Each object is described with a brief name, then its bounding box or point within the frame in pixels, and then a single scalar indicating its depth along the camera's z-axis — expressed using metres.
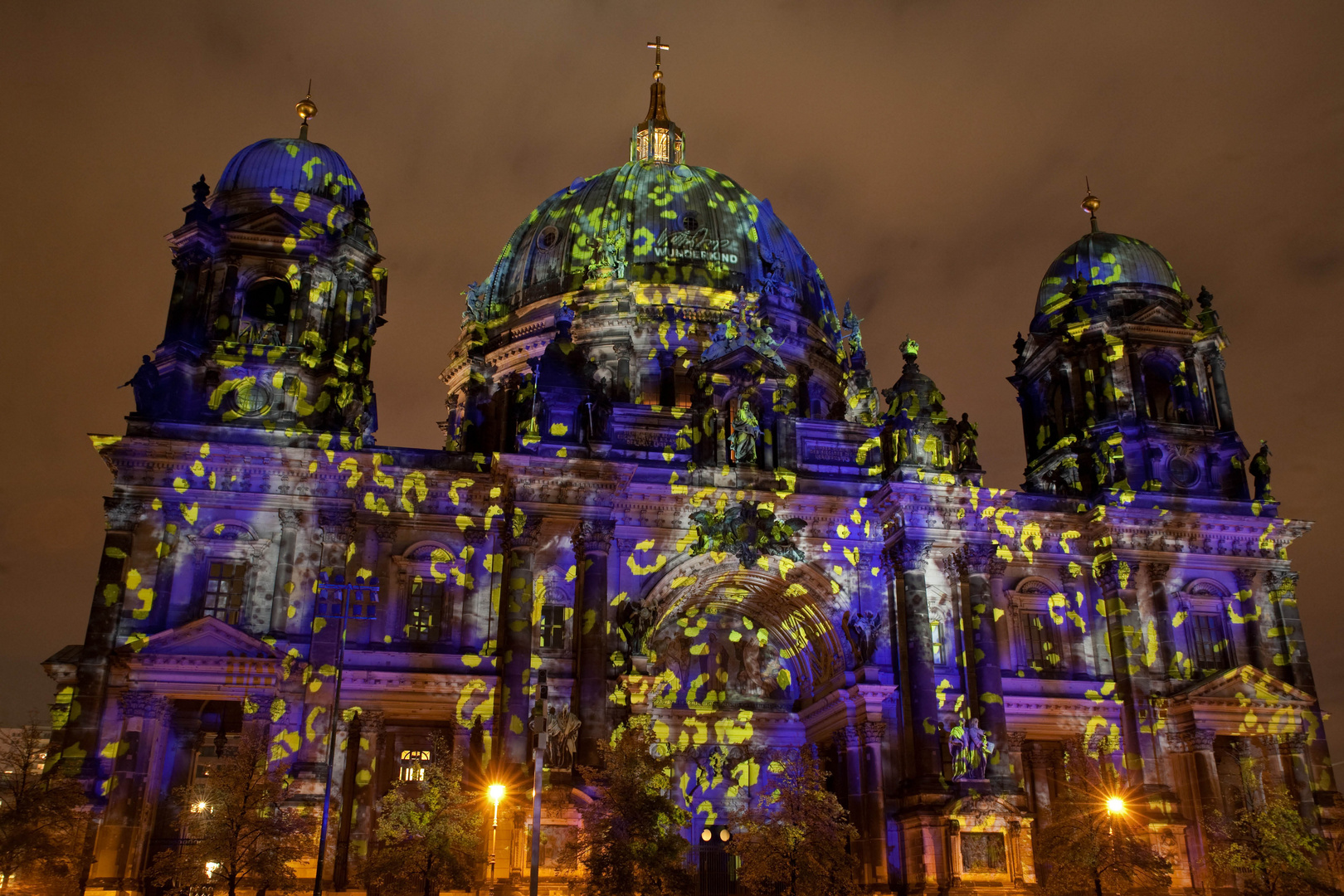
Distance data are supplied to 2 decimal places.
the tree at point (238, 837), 29.66
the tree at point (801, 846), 34.00
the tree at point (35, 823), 28.98
